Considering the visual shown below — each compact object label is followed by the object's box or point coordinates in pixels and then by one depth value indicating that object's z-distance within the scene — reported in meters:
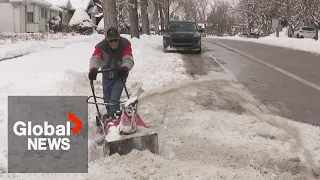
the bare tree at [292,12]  44.53
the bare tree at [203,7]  122.69
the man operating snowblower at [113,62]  5.21
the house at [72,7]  47.59
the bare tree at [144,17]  29.71
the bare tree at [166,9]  52.62
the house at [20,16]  34.25
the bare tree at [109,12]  14.81
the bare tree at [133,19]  25.17
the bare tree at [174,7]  74.93
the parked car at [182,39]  19.97
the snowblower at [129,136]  4.42
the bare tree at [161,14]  49.84
